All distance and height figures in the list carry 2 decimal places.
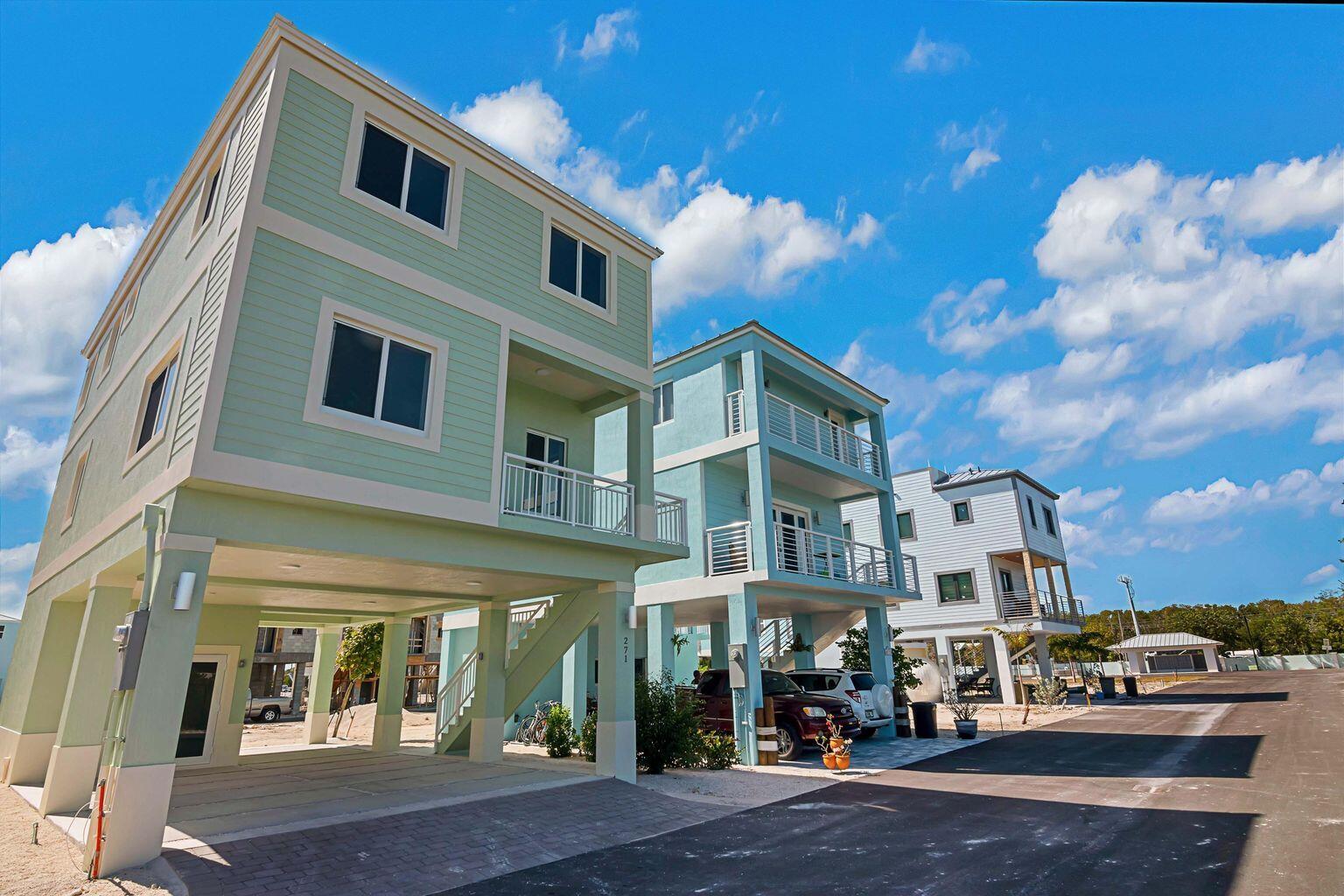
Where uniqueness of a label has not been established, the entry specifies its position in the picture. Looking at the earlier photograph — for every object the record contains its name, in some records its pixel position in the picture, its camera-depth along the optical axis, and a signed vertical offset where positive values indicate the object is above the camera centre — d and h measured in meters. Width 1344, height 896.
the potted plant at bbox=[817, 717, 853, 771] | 13.78 -1.70
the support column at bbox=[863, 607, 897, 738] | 20.17 +0.43
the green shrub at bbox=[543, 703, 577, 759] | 15.95 -1.42
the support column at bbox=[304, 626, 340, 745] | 19.73 -0.22
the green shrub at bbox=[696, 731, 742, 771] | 14.48 -1.70
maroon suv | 15.85 -1.00
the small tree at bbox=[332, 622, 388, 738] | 22.23 +0.73
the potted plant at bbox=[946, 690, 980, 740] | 18.81 -1.49
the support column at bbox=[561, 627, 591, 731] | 17.98 -0.12
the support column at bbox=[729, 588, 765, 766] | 15.42 -0.04
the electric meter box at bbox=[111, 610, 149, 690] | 6.62 +0.28
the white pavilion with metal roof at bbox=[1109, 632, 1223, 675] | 53.97 +0.41
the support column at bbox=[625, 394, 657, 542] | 12.82 +3.81
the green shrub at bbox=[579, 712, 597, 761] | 15.20 -1.44
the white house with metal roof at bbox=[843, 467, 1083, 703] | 31.80 +4.73
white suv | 17.11 -0.62
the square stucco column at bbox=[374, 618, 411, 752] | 17.17 -0.26
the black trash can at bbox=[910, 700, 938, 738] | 19.67 -1.52
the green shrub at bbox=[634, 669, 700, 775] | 13.52 -1.15
